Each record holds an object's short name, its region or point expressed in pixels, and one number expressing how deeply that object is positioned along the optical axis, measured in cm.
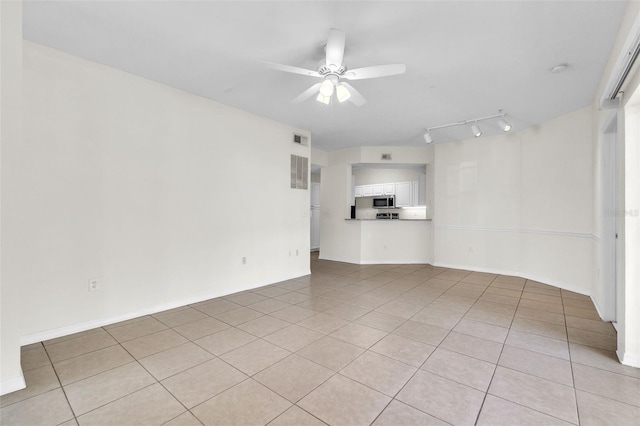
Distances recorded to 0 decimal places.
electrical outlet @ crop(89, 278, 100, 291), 284
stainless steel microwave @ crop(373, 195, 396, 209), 779
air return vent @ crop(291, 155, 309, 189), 508
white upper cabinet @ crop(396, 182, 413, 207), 767
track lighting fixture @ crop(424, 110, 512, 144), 435
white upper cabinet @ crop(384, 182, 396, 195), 793
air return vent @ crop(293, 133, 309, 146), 506
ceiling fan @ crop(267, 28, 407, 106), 224
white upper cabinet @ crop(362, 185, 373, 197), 837
